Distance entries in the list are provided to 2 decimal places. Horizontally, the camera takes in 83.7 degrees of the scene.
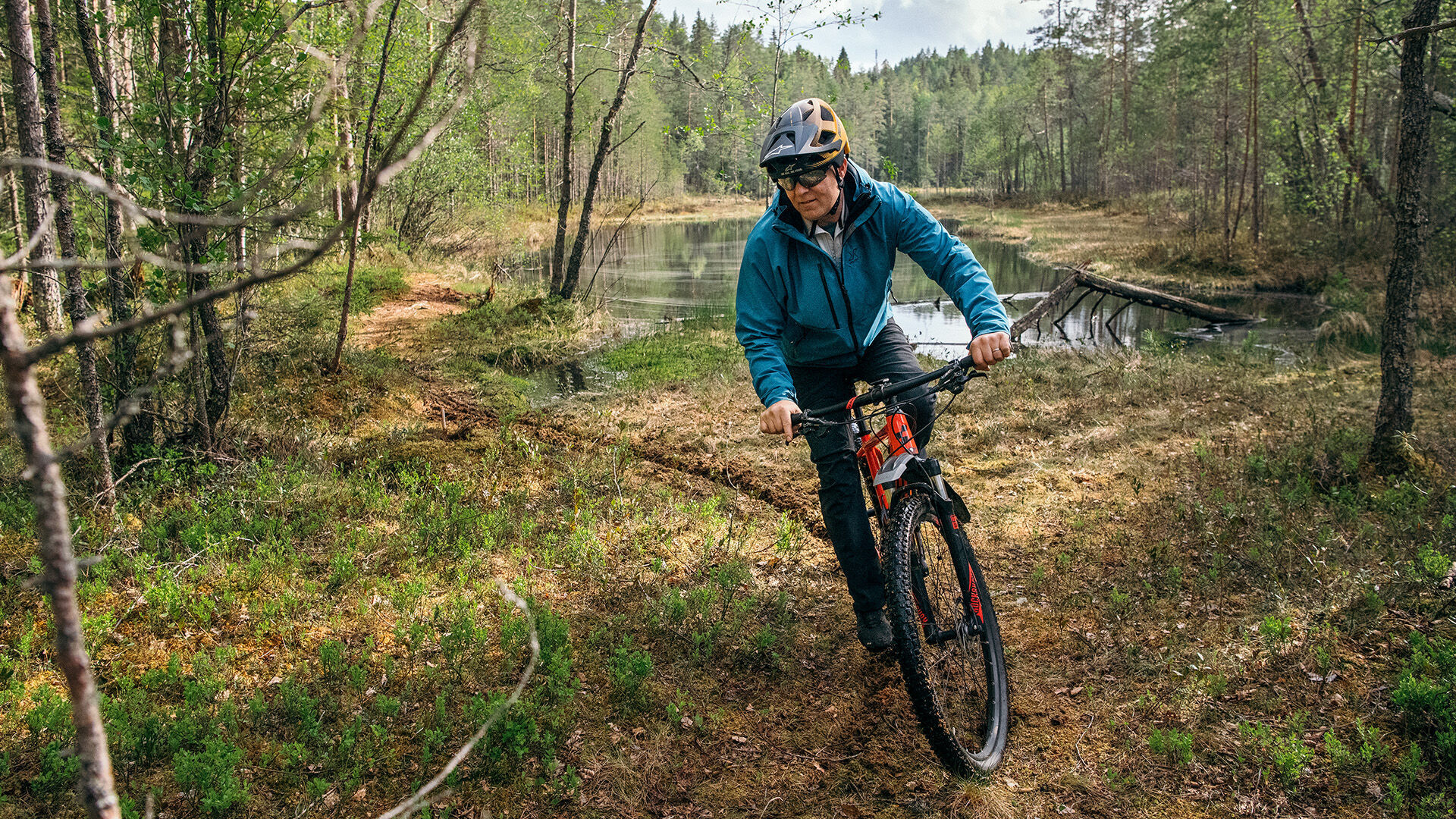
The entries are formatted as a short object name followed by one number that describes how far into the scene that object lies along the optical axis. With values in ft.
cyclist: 11.65
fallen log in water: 39.14
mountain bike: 10.92
